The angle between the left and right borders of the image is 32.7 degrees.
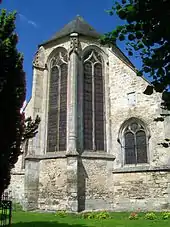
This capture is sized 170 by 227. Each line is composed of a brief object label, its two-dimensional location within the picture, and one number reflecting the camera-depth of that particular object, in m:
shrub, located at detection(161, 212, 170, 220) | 11.83
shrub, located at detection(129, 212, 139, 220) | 12.08
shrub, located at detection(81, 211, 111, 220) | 12.53
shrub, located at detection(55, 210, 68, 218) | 13.20
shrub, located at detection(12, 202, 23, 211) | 16.12
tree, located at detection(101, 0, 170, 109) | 3.56
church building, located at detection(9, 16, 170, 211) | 14.90
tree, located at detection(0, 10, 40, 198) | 7.44
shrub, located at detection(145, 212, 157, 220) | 12.01
